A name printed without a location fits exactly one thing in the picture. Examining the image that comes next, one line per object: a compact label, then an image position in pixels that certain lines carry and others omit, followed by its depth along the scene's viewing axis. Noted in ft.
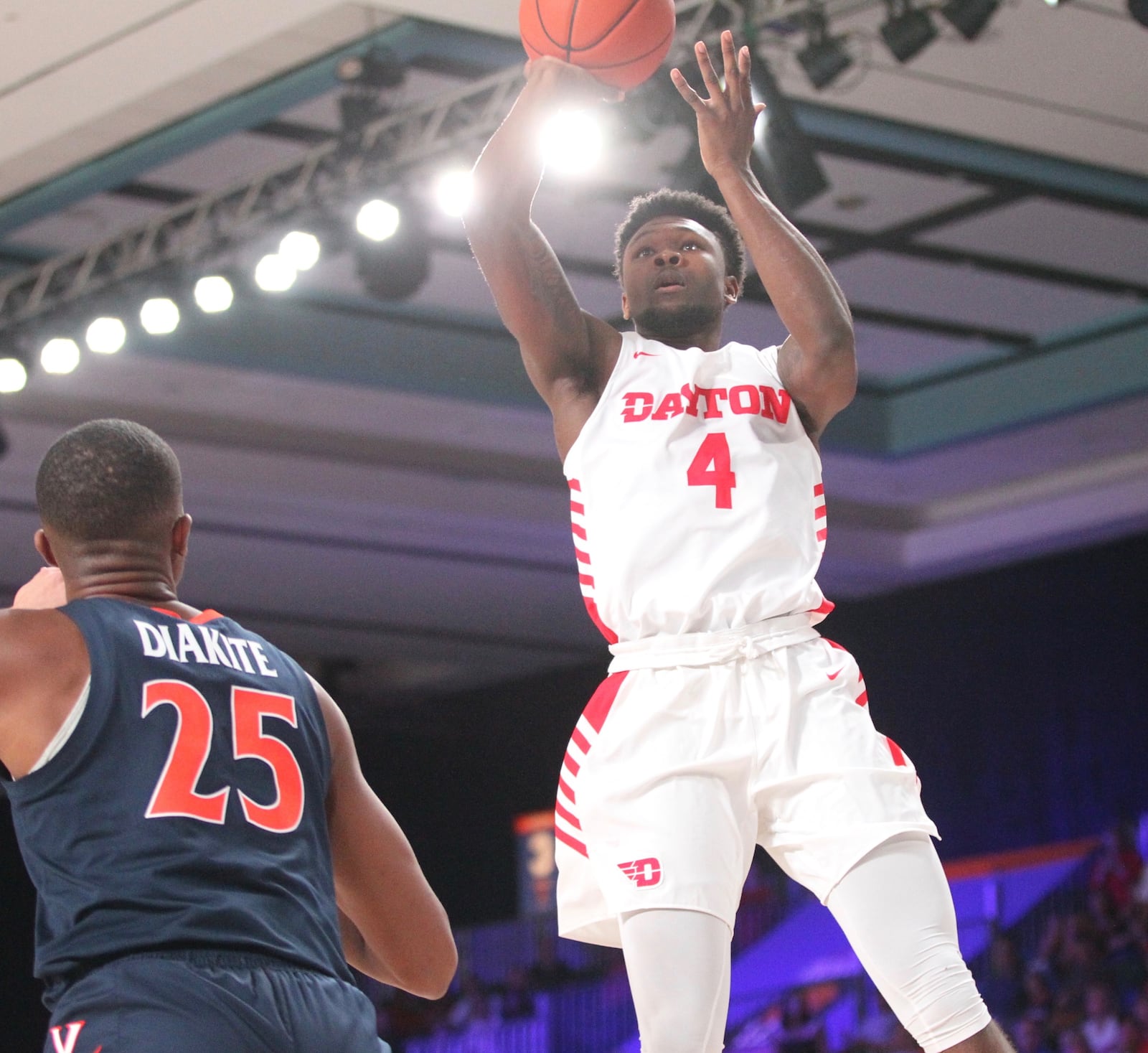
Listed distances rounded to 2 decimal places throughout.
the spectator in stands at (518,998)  90.52
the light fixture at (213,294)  52.30
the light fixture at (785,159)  42.63
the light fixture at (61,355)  55.29
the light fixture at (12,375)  55.38
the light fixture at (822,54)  41.51
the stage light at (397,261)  49.13
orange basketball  22.46
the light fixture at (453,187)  46.14
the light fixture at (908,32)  40.76
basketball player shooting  19.22
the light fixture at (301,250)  49.79
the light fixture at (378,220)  48.20
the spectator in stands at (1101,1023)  69.52
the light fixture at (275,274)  50.55
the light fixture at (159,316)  52.78
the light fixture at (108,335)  54.10
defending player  14.53
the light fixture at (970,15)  39.88
